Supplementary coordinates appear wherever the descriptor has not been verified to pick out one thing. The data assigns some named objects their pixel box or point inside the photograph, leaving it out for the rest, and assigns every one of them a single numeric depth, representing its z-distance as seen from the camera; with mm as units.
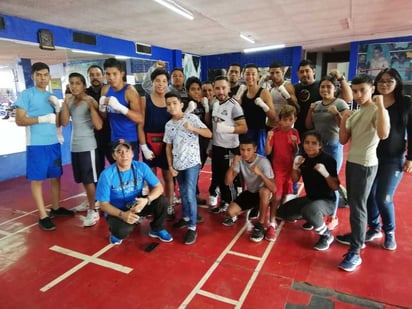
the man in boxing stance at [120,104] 2727
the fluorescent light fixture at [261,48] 10155
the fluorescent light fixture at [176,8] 4695
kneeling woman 2521
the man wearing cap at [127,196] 2459
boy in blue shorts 2889
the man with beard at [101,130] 3336
